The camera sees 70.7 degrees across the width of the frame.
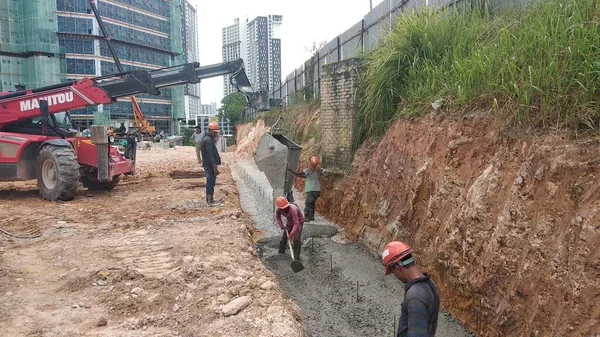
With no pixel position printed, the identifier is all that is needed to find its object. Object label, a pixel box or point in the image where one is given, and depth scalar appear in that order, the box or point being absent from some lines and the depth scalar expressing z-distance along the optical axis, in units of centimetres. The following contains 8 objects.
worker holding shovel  657
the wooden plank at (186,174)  1412
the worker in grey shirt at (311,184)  910
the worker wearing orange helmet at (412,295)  279
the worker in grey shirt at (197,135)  1593
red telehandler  941
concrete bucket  866
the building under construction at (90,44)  4450
